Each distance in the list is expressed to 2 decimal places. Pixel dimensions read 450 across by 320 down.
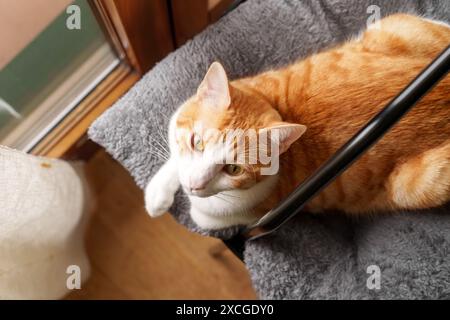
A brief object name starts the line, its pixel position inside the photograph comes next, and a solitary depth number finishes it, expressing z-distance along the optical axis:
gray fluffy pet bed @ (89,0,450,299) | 0.88
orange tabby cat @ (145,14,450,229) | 0.75
